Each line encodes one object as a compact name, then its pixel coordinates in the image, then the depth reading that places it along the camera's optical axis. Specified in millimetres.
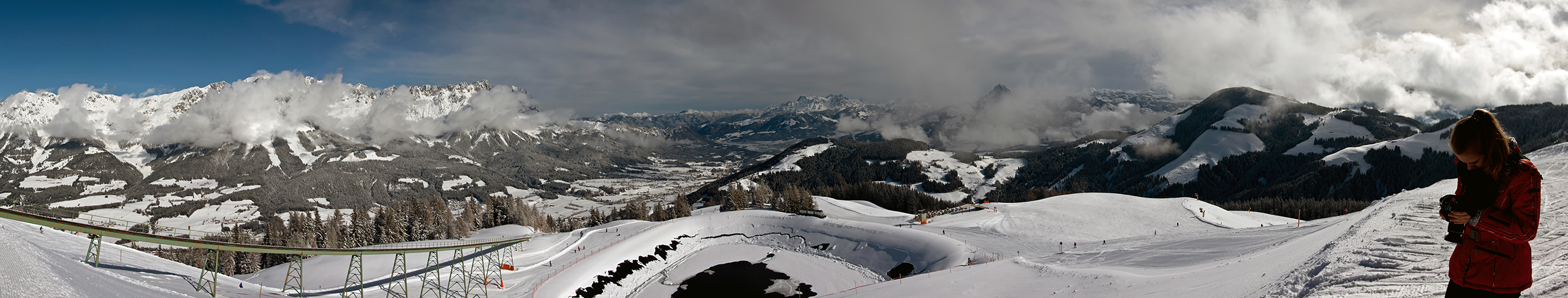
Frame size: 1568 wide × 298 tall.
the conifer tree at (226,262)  54406
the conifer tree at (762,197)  111312
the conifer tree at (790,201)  94500
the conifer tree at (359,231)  67875
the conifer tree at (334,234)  67375
